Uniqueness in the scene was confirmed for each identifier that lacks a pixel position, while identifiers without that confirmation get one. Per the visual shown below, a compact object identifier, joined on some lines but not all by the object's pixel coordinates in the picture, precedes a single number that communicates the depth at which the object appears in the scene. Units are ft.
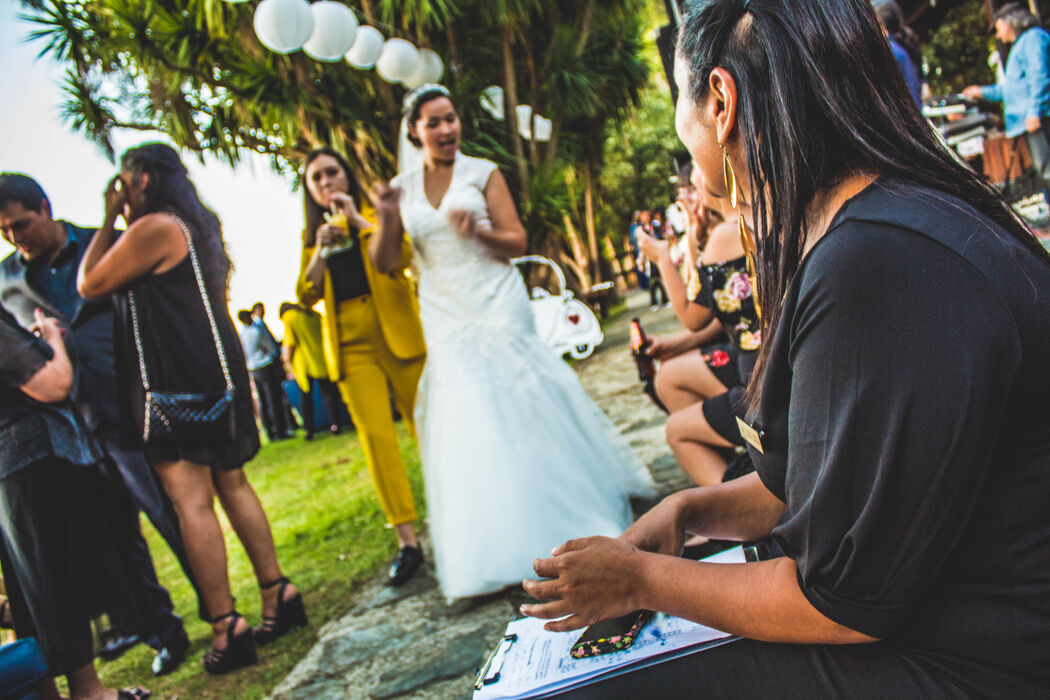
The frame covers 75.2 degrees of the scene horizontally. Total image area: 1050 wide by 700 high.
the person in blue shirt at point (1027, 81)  15.92
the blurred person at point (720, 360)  7.12
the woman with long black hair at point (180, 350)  8.20
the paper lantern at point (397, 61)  22.56
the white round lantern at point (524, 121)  29.89
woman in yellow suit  10.48
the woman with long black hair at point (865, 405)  2.29
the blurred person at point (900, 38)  11.89
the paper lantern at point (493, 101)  29.28
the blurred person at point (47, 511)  7.28
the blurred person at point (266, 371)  30.22
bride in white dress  9.11
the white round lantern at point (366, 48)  21.27
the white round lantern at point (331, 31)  19.44
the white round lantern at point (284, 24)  18.13
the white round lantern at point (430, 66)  24.26
